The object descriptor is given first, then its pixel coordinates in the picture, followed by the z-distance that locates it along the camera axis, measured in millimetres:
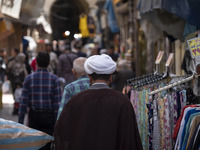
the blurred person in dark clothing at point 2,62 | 14898
